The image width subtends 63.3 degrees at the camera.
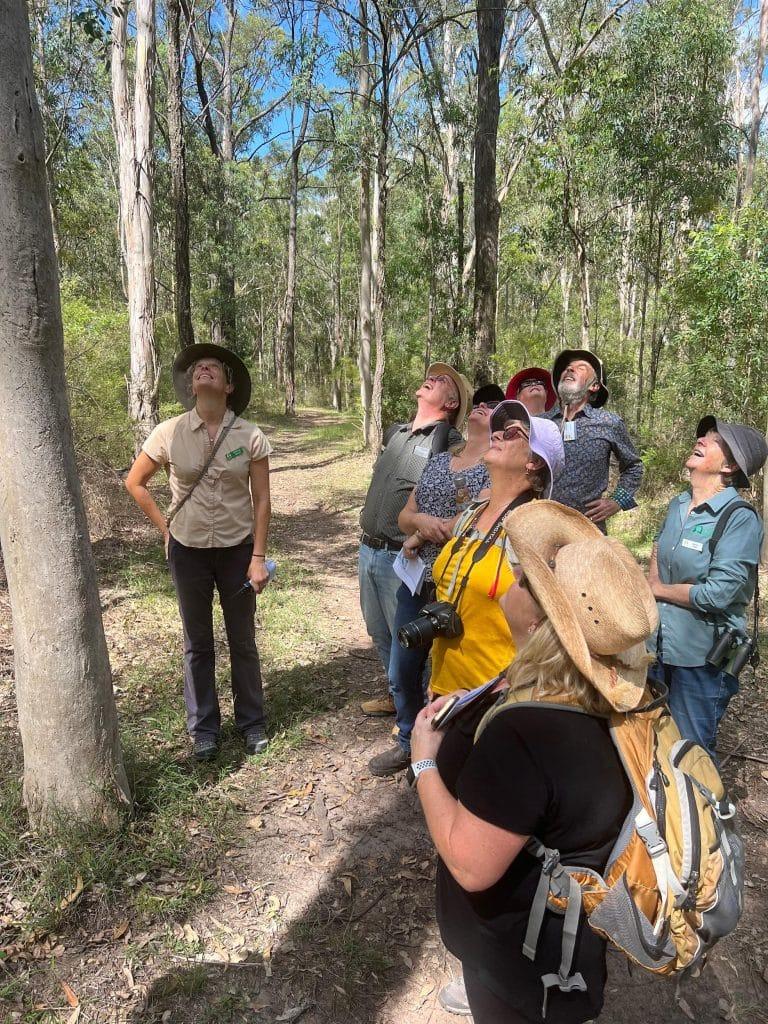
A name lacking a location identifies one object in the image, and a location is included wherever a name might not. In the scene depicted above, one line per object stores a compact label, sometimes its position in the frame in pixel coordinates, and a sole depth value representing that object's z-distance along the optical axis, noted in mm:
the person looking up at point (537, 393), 4031
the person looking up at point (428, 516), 2885
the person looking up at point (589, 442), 3516
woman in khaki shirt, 3141
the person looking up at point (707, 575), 2594
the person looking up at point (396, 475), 3367
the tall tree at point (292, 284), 22250
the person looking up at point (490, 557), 2053
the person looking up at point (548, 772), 1180
